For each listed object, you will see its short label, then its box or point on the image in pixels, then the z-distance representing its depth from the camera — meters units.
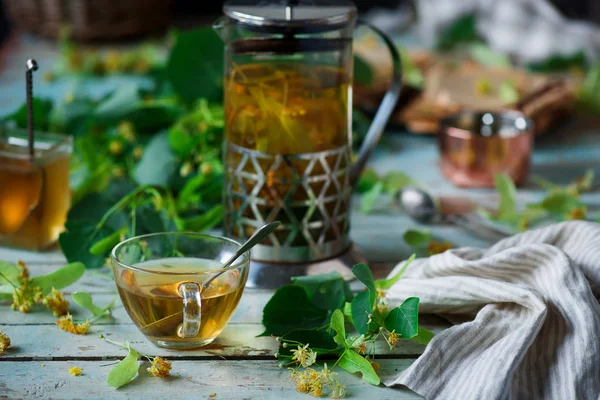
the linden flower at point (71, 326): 1.07
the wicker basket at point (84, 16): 2.02
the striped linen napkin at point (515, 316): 0.99
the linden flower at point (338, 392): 0.99
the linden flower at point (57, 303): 1.10
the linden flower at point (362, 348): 1.03
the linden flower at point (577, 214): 1.29
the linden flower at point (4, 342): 1.03
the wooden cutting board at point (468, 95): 1.55
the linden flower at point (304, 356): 1.01
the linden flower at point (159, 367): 1.00
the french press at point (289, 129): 1.12
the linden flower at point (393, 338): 1.03
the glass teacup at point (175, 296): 1.00
